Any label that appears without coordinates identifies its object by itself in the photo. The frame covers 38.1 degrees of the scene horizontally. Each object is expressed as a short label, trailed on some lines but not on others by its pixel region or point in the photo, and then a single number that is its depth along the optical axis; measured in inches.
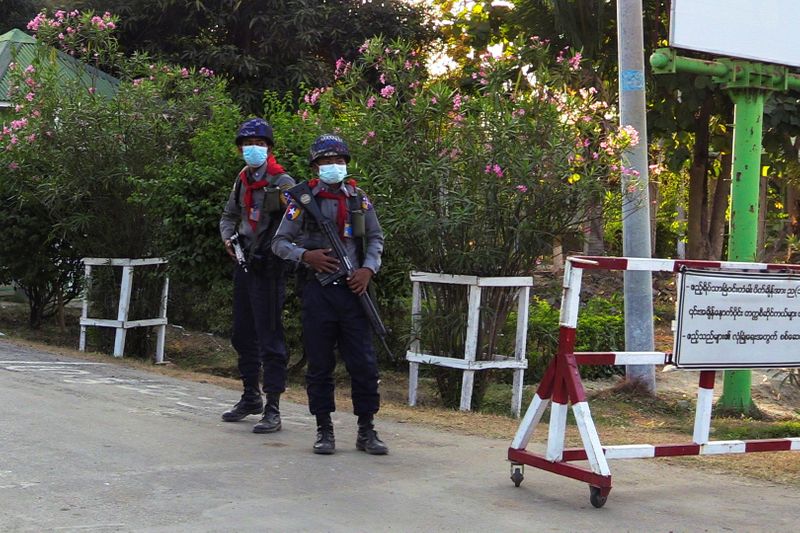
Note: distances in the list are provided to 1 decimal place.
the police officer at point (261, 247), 293.1
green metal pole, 390.9
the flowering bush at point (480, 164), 351.6
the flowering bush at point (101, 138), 458.3
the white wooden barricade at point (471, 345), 358.3
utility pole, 440.1
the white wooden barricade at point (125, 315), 466.0
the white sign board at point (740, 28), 371.2
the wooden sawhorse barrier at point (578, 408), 230.4
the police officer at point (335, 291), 265.7
